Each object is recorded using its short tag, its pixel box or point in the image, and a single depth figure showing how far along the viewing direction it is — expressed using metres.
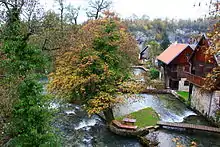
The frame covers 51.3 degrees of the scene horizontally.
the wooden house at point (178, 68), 30.58
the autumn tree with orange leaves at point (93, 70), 16.30
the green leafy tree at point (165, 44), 51.00
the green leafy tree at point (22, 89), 9.55
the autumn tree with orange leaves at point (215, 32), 5.18
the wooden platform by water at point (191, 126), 16.95
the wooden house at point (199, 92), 19.50
